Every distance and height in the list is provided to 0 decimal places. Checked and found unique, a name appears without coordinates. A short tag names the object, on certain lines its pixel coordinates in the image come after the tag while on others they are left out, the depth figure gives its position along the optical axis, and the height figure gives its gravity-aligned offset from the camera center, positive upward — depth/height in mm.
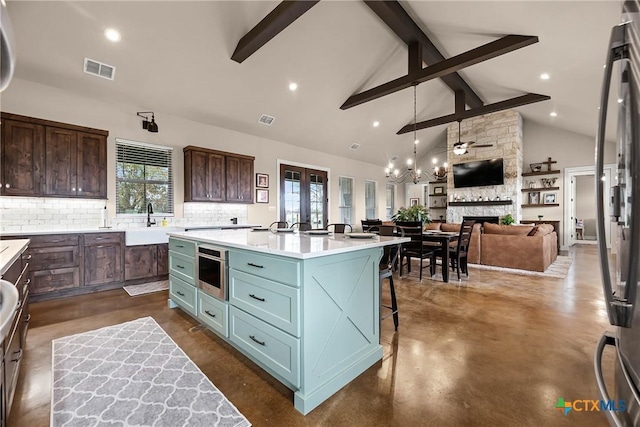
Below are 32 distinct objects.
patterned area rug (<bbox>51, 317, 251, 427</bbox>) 1561 -1165
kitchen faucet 4809 -42
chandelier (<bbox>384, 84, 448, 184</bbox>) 6035 +1302
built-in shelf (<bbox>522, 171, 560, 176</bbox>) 8404 +1212
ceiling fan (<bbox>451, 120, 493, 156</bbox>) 5840 +1380
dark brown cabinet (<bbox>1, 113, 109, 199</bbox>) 3557 +784
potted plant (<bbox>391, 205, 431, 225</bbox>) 5043 -37
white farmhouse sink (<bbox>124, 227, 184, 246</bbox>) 4211 -353
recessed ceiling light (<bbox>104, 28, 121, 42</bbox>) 3434 +2298
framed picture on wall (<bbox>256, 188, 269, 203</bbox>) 6557 +418
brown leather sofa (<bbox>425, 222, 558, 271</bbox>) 5055 -677
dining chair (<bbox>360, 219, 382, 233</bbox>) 6754 -243
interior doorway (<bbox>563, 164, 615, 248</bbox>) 10133 +2
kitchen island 1647 -667
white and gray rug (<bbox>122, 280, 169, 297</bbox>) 3960 -1139
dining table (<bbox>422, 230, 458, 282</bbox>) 4438 -565
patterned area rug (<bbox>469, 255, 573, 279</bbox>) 4912 -1136
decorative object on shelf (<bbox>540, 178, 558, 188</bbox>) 8523 +914
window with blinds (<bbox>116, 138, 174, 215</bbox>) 4719 +650
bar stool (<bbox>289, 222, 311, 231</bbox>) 4027 -198
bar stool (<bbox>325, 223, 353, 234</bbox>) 3828 -220
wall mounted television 8352 +1225
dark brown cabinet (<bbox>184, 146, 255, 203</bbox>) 5148 +749
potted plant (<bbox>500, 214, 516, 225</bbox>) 7766 -245
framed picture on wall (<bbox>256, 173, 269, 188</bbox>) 6584 +809
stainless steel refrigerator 791 -38
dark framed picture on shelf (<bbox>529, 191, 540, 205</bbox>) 8867 +439
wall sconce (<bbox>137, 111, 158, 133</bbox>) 4633 +1573
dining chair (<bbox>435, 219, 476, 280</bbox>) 4617 -647
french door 7254 +500
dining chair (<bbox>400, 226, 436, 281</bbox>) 4539 -633
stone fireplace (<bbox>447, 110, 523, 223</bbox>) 8195 +1578
